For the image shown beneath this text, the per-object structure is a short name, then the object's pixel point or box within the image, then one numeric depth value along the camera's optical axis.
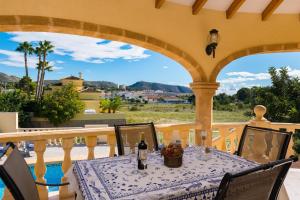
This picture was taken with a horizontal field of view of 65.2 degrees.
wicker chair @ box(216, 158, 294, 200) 0.94
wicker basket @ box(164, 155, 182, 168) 1.63
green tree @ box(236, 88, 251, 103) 16.86
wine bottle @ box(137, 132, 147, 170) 1.60
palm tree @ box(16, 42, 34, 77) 24.82
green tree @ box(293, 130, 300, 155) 8.73
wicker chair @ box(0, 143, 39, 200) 1.05
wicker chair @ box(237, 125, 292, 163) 1.98
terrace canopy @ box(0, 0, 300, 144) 2.85
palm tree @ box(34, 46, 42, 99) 24.64
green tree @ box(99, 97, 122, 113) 23.16
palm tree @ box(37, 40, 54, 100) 24.68
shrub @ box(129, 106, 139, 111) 24.70
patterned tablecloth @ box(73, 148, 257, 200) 1.26
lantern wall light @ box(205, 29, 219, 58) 3.72
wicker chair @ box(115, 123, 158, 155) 2.25
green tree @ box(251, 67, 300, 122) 13.43
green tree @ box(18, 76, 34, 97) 24.47
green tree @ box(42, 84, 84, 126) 21.16
